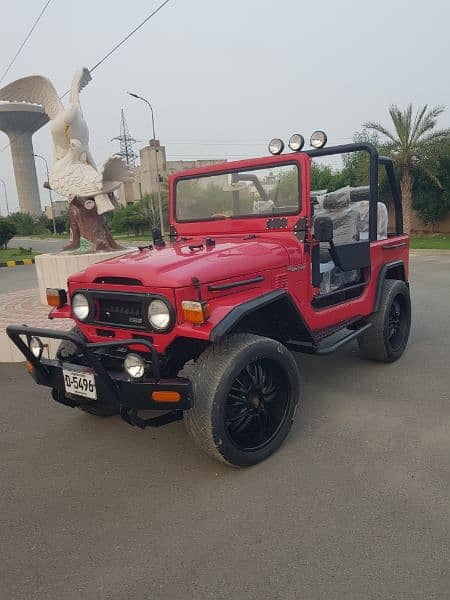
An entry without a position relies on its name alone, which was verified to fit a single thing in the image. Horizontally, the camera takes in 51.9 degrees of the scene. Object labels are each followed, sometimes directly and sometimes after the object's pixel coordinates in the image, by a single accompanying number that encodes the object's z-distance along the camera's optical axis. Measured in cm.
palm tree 1791
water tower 8719
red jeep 273
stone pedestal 809
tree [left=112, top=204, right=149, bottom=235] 3822
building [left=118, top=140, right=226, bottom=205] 5419
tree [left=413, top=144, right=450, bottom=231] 1970
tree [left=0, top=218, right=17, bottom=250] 2442
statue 964
